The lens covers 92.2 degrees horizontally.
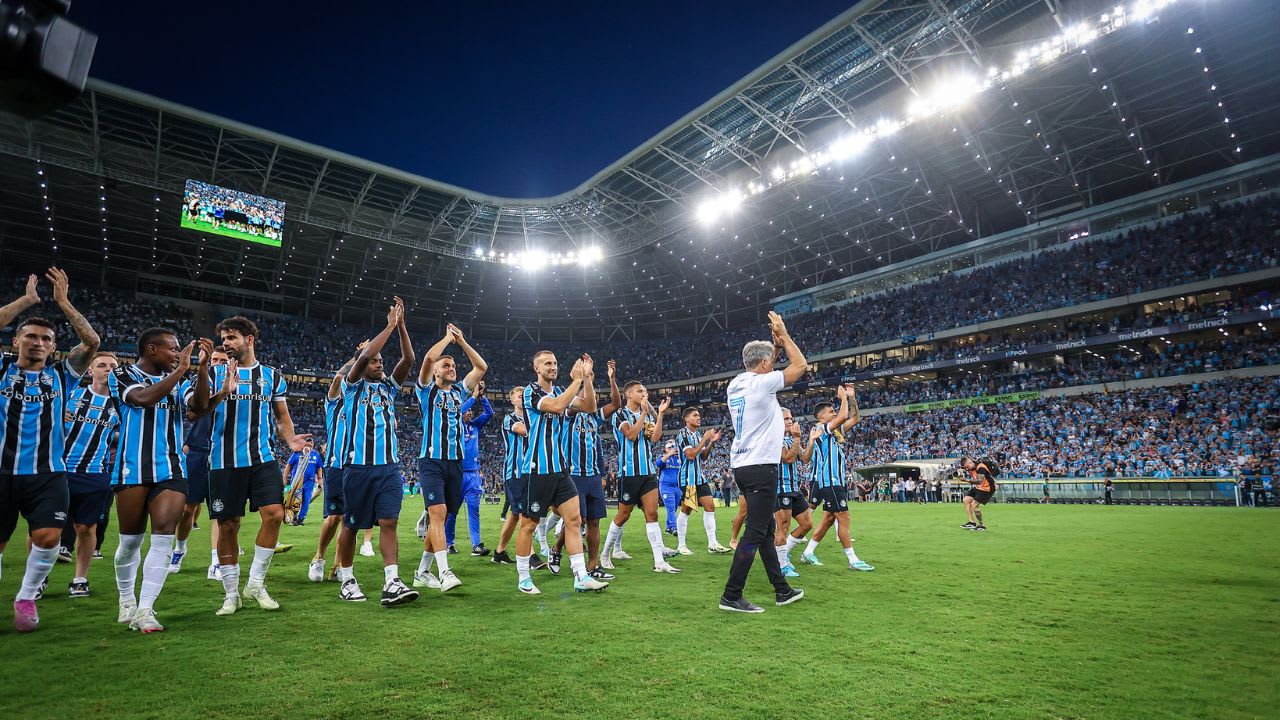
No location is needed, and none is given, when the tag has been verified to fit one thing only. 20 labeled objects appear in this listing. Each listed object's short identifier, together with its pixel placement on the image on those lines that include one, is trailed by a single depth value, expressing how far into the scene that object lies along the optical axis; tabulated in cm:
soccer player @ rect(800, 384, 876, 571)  831
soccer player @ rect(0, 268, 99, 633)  447
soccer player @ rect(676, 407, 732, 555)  980
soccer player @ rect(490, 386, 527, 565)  862
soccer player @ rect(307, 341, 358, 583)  589
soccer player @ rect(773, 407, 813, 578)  809
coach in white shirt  529
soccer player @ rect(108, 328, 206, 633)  460
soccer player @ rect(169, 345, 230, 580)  655
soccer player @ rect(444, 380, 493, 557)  874
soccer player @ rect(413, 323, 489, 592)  630
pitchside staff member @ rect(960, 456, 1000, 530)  1438
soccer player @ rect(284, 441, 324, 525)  1391
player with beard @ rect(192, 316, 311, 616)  522
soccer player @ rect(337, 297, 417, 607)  557
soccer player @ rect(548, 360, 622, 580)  713
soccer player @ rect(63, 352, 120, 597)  502
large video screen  3303
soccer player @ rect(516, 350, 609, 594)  621
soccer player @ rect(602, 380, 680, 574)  834
